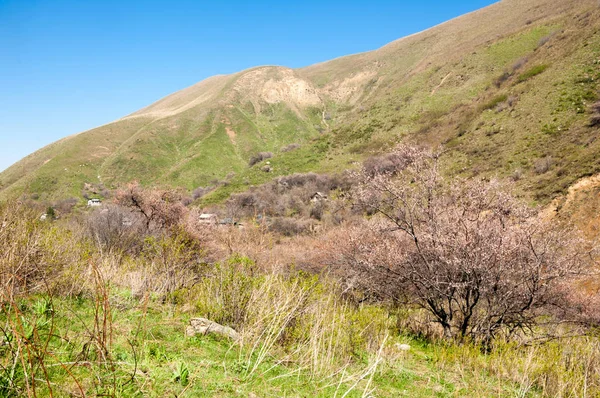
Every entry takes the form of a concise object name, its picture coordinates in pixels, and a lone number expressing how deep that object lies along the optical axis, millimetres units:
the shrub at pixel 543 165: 23688
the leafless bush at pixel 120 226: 15595
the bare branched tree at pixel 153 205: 19016
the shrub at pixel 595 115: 24203
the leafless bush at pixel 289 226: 34022
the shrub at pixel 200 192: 58906
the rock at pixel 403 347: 6266
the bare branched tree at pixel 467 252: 7221
